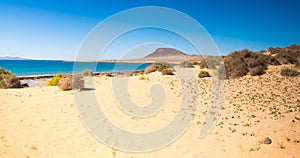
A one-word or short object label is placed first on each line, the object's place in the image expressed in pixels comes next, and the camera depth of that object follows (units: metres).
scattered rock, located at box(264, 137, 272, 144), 5.50
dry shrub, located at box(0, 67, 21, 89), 15.56
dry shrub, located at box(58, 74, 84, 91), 14.24
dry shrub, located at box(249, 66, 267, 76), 18.75
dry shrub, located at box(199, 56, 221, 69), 26.27
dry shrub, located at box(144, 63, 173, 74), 28.09
